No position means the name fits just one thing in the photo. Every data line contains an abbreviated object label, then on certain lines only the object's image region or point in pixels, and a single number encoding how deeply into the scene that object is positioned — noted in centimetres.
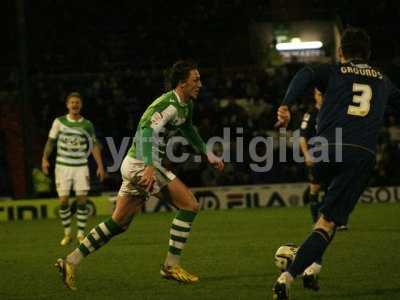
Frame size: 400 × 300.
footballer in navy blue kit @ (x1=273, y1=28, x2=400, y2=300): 1359
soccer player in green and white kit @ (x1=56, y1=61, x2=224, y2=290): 1631
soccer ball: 1596
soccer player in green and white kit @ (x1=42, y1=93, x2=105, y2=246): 2684
